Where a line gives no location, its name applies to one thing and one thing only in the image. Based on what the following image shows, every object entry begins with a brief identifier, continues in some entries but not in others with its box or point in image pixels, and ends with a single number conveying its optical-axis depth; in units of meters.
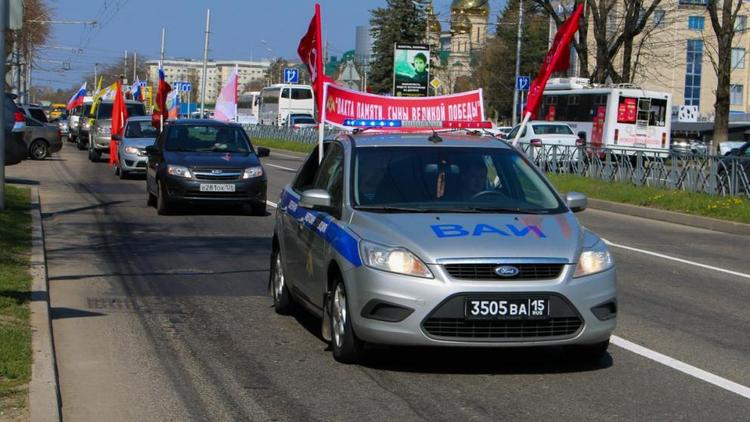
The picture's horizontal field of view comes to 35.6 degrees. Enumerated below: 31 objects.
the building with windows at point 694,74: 83.38
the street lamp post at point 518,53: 49.34
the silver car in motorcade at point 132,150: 28.08
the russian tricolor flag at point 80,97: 57.09
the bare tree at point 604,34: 41.44
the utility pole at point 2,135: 16.38
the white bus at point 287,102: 75.94
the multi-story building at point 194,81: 187.57
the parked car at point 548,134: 38.42
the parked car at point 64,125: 67.66
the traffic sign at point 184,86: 61.02
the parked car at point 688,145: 53.16
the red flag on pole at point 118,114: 34.94
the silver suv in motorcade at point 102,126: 37.84
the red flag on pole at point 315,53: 13.17
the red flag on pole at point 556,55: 12.98
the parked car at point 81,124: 48.59
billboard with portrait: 56.25
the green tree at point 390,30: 89.19
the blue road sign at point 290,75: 78.38
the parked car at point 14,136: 21.30
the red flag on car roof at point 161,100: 31.50
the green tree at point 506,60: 91.50
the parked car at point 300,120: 65.76
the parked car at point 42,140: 36.78
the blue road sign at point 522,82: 47.66
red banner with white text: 12.14
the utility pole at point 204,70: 63.31
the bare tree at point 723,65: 34.16
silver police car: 7.07
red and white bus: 43.84
